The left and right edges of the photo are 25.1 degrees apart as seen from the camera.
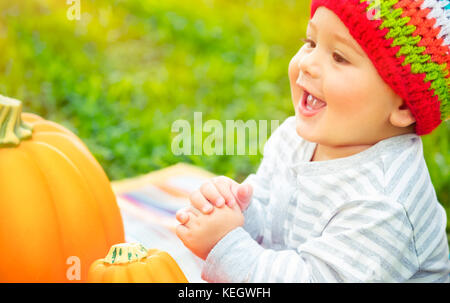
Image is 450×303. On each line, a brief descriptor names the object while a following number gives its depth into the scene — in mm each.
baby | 889
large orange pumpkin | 927
